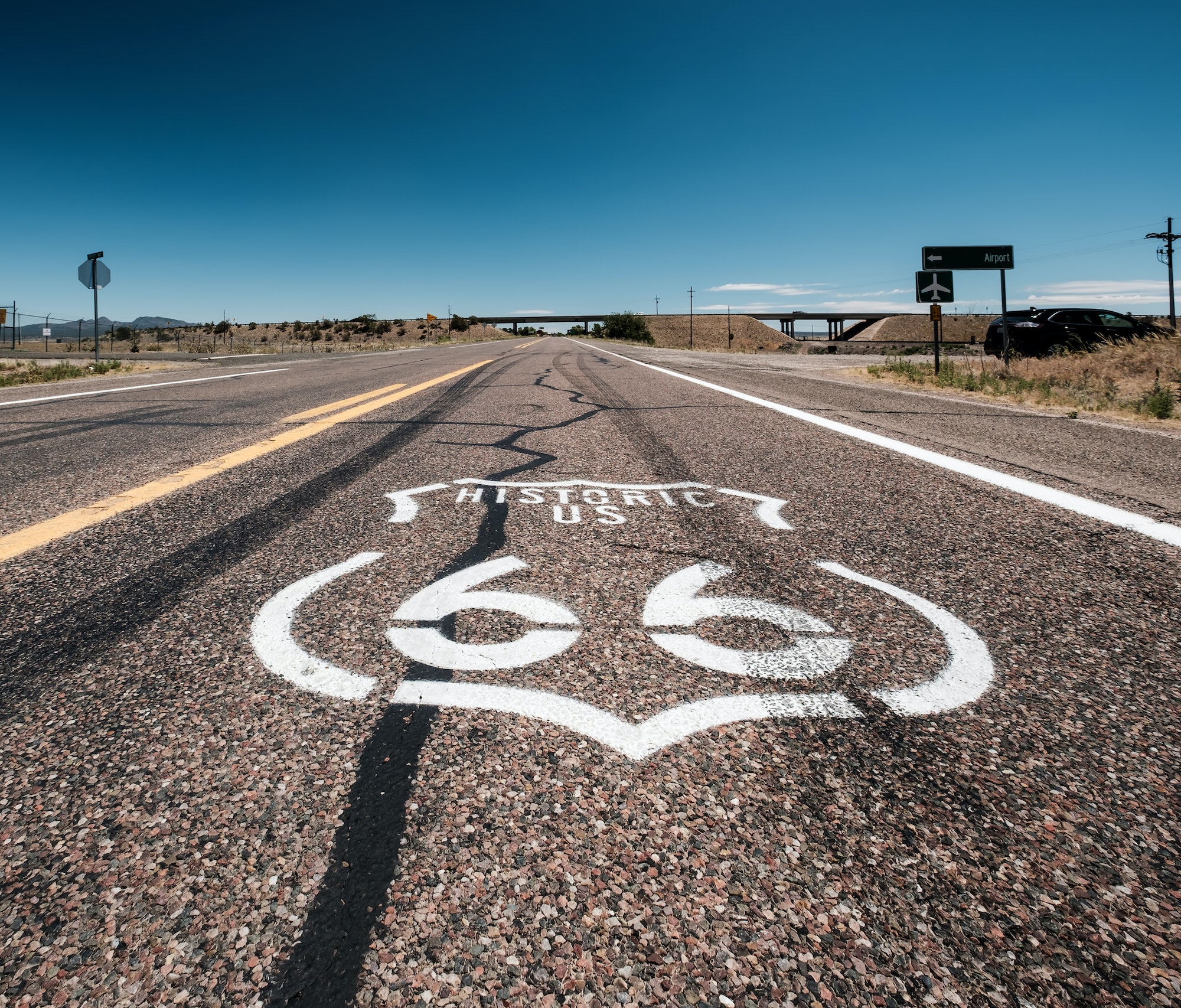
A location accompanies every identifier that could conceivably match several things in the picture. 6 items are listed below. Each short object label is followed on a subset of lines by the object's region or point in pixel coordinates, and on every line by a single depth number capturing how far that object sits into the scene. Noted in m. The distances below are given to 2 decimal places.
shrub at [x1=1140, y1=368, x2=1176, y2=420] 7.46
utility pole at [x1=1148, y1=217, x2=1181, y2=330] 49.00
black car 16.67
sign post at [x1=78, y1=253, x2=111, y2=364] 18.58
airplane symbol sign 13.29
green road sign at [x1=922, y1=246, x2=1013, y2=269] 13.52
